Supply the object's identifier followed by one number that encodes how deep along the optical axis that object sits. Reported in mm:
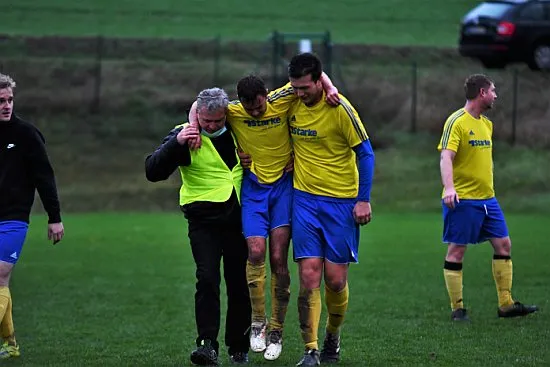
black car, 60594
